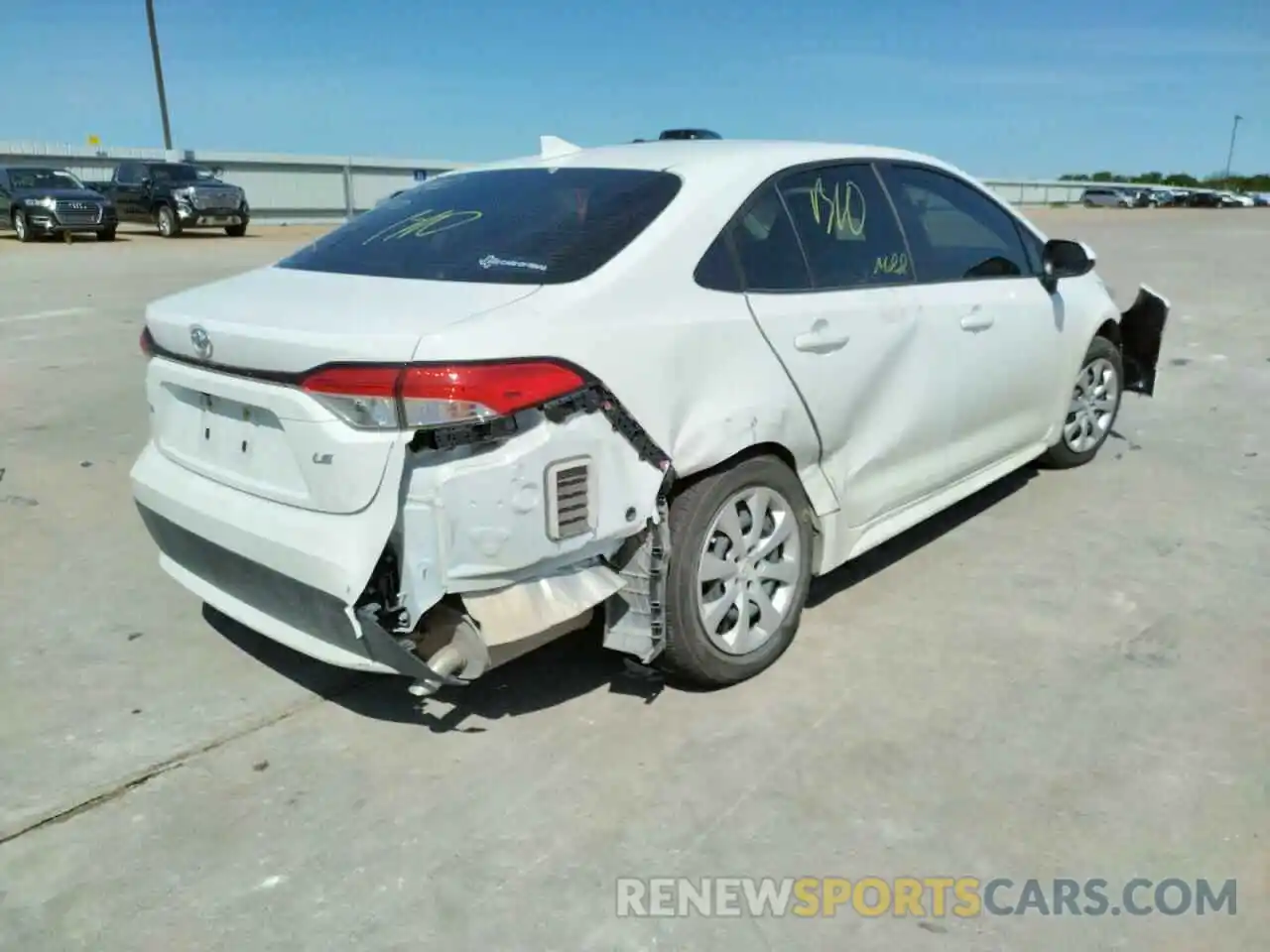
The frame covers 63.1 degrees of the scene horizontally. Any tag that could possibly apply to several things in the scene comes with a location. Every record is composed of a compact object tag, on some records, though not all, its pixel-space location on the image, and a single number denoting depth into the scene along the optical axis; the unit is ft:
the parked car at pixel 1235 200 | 204.33
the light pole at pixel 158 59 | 121.90
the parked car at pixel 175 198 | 78.79
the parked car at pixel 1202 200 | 202.59
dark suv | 72.23
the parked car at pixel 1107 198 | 190.39
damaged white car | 8.43
